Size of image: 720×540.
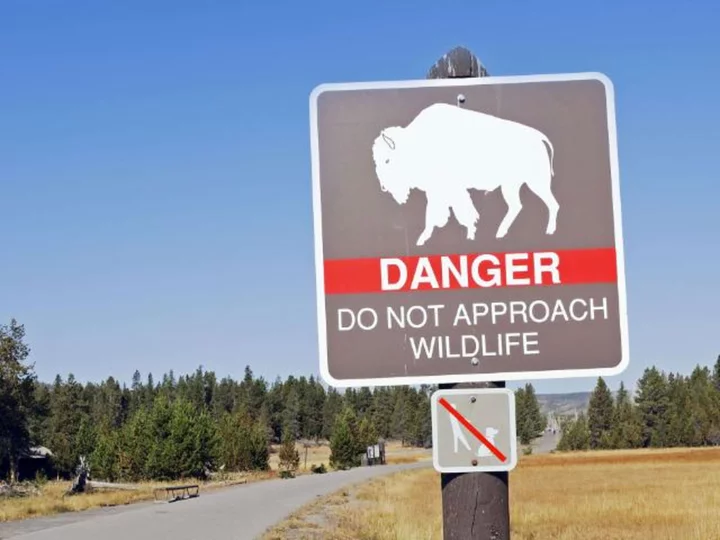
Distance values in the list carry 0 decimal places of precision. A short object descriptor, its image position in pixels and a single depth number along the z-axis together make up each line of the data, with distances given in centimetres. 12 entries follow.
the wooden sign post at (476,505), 302
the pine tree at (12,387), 6581
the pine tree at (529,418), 11495
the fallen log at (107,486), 4289
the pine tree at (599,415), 11181
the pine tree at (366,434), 8344
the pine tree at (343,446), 7406
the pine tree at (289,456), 6662
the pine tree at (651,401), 10738
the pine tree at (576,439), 11106
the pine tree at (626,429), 10444
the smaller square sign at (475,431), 302
